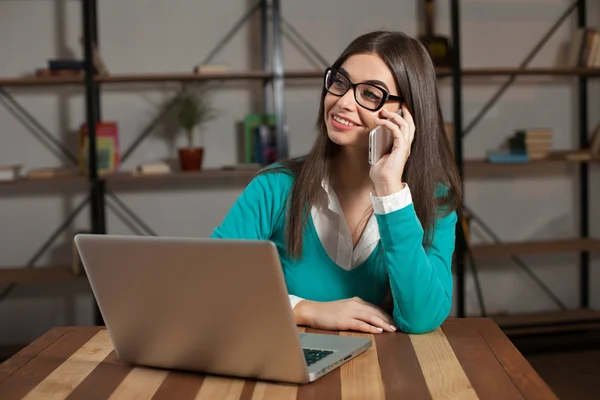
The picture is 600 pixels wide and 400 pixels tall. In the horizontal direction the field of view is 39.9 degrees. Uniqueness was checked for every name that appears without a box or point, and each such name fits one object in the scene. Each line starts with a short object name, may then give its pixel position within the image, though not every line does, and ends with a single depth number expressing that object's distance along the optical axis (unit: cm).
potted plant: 394
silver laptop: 121
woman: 167
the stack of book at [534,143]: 418
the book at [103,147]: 387
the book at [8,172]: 379
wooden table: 122
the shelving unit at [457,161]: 382
